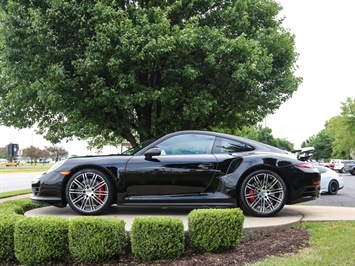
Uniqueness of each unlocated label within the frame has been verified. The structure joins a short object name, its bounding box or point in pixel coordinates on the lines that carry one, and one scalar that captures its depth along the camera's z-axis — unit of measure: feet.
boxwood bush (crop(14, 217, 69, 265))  14.05
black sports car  18.37
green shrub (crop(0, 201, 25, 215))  18.22
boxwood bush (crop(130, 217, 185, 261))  13.78
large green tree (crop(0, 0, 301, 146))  31.58
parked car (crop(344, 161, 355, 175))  127.95
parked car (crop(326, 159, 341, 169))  137.69
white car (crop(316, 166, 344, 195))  48.96
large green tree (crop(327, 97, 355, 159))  174.60
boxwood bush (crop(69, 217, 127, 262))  13.83
